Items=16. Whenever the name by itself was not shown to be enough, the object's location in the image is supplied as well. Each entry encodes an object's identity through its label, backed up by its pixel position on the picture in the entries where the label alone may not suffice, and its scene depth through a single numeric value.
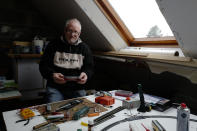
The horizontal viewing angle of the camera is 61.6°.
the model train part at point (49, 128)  0.91
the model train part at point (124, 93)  1.64
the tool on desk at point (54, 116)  1.09
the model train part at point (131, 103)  1.32
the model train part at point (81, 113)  1.10
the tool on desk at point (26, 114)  1.09
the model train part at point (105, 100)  1.38
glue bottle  0.97
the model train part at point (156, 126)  0.95
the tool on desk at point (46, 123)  0.97
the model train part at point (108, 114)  1.10
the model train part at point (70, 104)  1.25
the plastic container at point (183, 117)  0.86
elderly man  1.76
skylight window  1.97
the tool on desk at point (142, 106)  1.28
